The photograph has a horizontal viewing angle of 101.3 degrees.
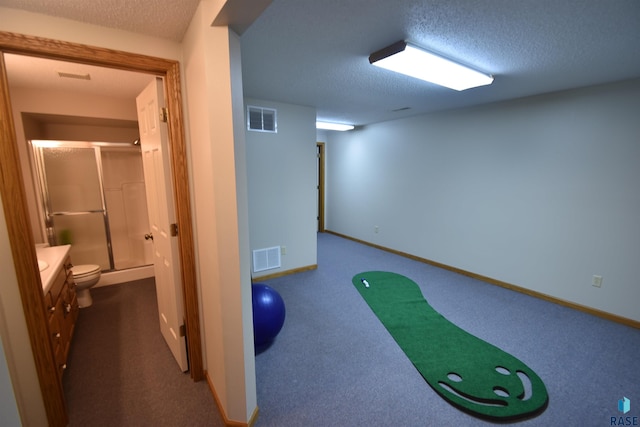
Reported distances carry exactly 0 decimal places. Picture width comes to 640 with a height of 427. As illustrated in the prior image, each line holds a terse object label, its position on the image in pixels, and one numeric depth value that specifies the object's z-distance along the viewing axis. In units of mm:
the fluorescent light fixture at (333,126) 4841
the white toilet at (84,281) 2914
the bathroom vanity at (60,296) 1819
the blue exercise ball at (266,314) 2172
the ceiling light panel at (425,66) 1829
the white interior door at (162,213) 1756
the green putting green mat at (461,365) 1753
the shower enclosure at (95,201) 3355
